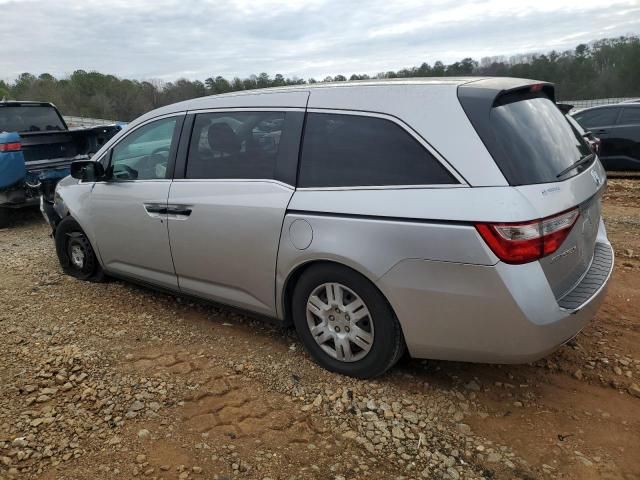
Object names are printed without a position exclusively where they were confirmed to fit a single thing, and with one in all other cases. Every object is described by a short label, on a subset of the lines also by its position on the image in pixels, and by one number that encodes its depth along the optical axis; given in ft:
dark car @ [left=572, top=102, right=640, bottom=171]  32.01
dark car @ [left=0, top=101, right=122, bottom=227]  23.18
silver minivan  8.12
